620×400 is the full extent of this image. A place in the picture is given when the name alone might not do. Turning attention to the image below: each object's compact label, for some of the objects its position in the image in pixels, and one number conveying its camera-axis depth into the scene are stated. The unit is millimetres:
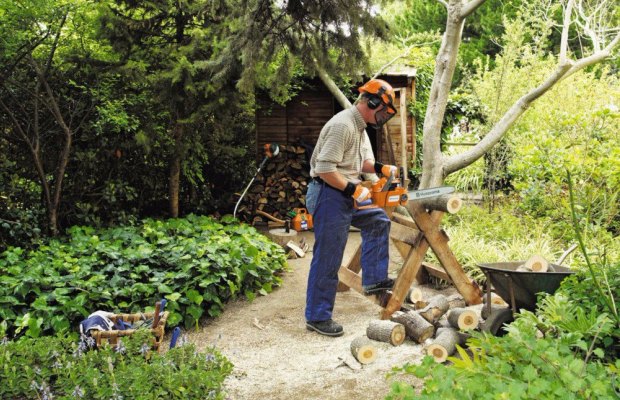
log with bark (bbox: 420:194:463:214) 4758
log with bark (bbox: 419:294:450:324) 4781
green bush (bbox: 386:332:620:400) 1866
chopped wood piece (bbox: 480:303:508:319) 4257
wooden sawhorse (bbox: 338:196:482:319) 4914
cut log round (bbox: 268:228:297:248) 8125
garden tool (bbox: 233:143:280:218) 9578
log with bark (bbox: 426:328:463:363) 4184
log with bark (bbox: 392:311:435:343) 4512
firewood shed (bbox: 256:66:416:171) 10812
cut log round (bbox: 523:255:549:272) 4270
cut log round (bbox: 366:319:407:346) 4449
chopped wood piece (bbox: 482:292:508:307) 4879
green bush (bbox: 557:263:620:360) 2723
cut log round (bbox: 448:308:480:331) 4469
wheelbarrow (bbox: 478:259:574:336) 3902
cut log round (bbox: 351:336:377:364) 4246
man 4637
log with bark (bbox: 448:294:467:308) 5282
